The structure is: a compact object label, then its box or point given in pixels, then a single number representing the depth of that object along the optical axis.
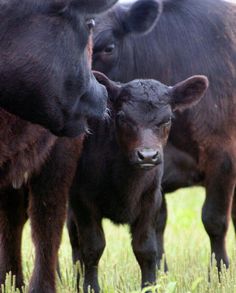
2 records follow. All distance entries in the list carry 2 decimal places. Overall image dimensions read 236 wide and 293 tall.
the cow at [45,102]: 10.15
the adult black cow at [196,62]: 15.32
